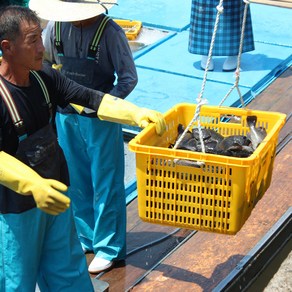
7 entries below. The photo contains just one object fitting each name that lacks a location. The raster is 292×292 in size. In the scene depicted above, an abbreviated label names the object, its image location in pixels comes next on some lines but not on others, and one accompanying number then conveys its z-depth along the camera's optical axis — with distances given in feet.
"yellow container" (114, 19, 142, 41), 26.81
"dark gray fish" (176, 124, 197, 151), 12.49
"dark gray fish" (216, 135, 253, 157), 12.38
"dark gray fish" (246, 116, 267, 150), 12.97
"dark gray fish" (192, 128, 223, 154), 12.64
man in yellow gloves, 10.94
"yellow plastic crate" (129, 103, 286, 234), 11.86
